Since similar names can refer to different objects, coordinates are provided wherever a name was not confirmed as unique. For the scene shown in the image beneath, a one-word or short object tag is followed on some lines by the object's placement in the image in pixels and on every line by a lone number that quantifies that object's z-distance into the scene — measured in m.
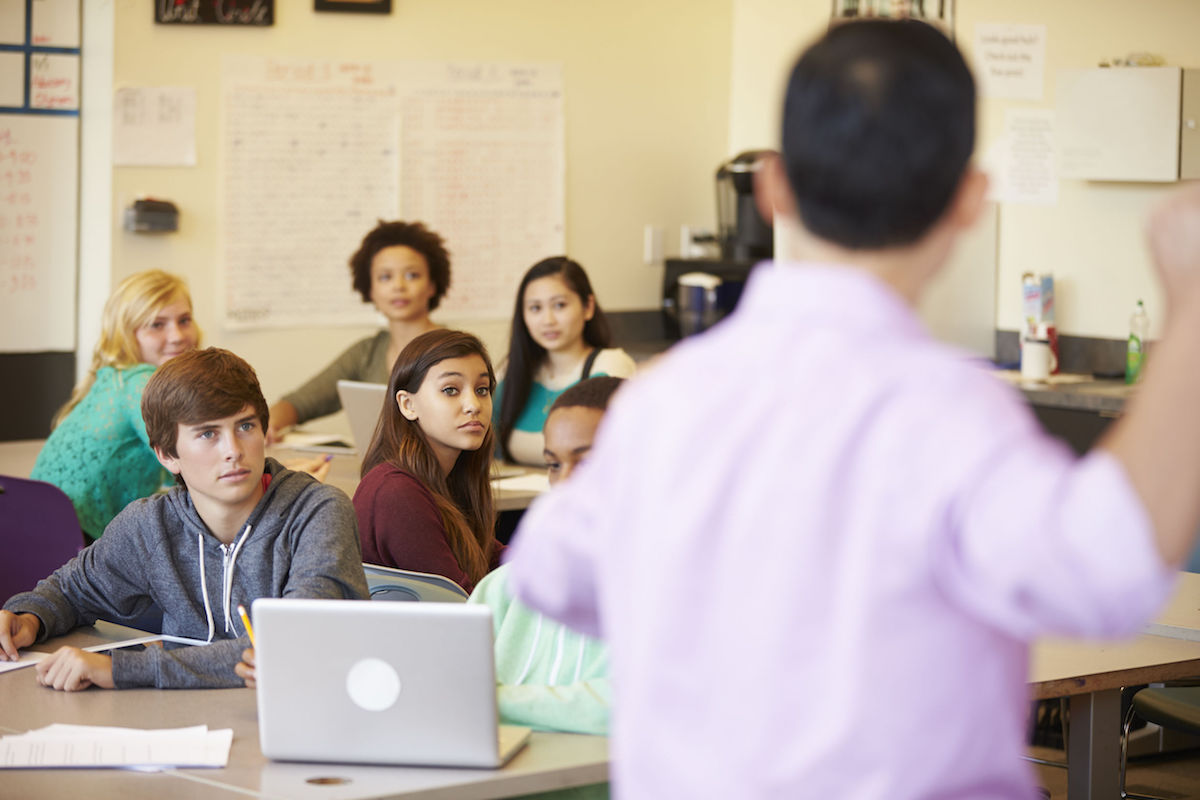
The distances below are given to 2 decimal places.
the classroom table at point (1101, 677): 3.74
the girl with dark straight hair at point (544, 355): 7.15
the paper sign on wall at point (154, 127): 8.01
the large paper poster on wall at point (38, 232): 7.90
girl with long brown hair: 4.69
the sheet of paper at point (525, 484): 6.23
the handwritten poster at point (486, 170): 8.97
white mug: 7.92
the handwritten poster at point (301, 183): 8.38
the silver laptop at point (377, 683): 2.74
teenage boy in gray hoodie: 3.90
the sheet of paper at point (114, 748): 2.97
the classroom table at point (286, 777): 2.77
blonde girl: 6.02
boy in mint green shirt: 3.12
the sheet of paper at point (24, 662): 3.71
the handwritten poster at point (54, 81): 7.93
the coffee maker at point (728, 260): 9.36
